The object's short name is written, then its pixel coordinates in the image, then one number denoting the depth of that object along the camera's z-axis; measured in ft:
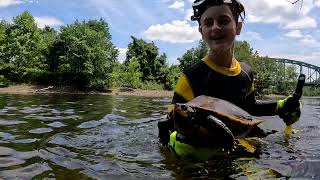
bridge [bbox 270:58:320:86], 319.78
